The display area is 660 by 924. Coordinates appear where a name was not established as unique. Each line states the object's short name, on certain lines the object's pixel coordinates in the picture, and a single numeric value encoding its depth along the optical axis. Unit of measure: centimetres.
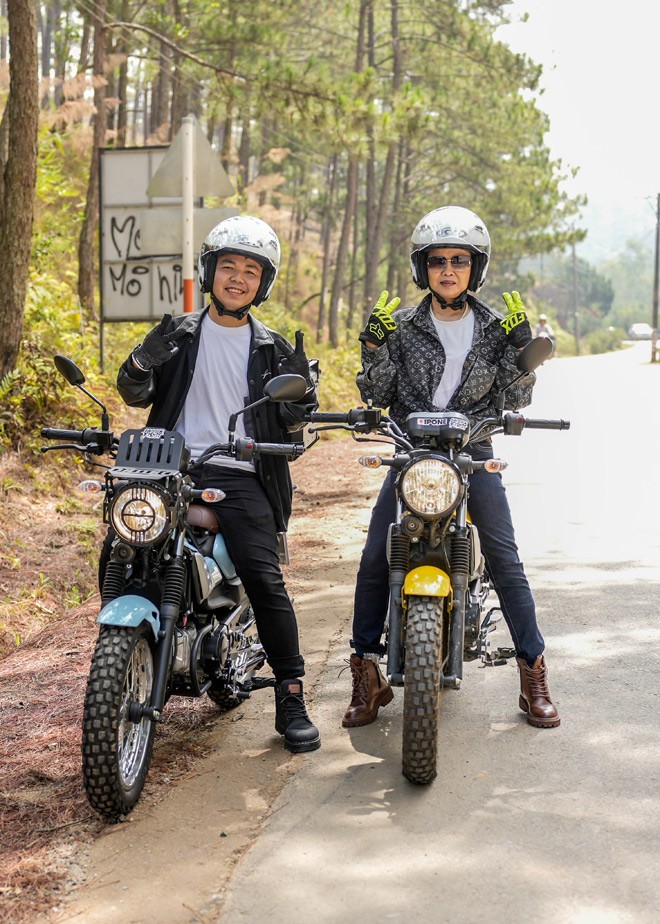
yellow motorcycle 426
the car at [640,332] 11144
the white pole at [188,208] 935
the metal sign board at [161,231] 1014
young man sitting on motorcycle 475
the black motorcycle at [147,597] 397
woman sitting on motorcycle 500
